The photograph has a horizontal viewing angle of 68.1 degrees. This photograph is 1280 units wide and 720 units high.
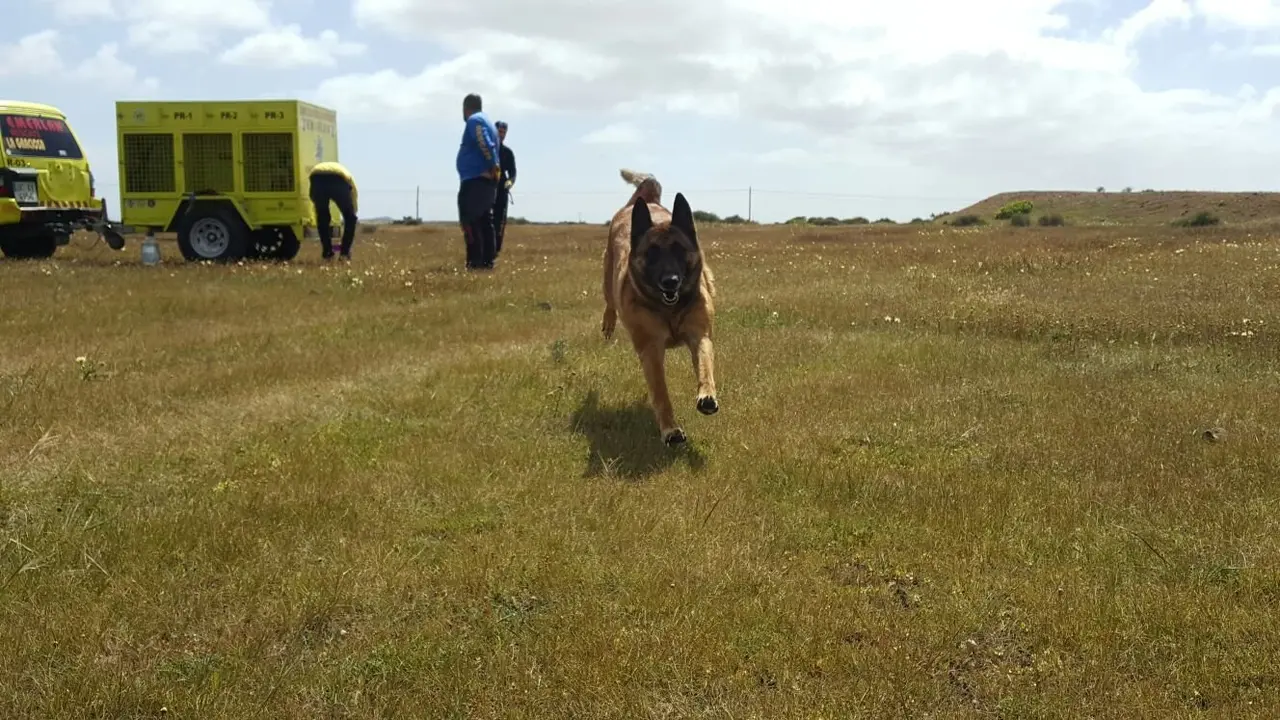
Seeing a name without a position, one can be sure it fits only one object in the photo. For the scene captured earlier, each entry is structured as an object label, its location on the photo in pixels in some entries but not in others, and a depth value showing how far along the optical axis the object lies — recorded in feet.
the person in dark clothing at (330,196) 50.62
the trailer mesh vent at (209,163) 51.42
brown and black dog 18.81
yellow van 51.24
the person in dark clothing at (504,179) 52.19
